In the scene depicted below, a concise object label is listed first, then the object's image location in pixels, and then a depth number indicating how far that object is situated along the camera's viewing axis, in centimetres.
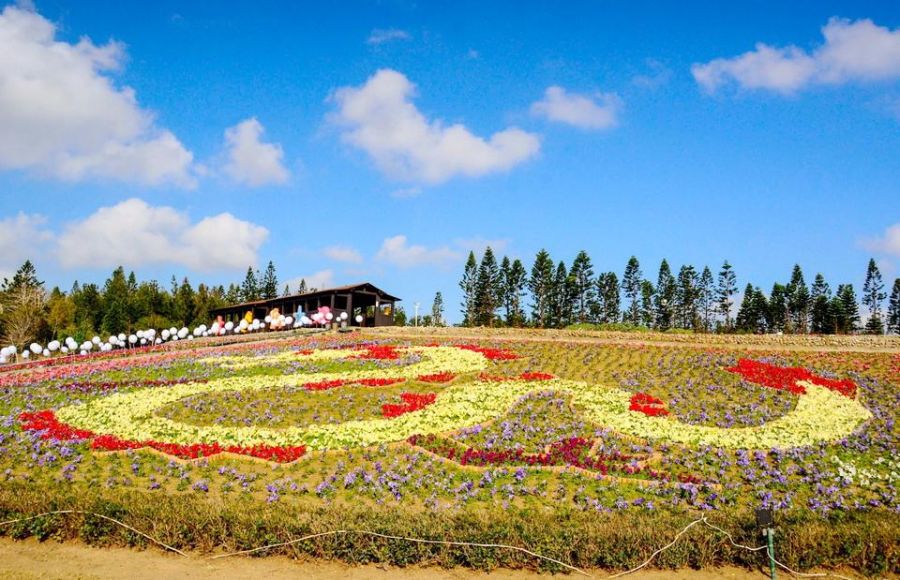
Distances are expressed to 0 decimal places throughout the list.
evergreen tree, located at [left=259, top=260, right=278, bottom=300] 10675
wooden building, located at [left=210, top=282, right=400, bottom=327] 4869
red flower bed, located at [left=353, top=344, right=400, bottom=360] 2560
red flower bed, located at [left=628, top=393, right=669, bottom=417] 1633
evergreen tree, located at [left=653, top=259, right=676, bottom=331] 9656
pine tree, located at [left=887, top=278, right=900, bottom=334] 9619
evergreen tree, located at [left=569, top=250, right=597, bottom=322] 9019
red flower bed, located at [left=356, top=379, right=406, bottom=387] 1948
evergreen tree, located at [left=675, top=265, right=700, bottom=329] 9888
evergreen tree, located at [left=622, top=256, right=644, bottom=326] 9456
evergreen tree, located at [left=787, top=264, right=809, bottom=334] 9762
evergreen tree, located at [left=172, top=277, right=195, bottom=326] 8875
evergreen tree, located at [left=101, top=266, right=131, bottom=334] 8119
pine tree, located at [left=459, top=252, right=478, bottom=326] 9156
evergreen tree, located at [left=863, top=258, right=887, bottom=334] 9944
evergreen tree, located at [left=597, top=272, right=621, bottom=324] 9562
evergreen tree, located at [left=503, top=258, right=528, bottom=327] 9031
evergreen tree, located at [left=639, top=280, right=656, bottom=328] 9856
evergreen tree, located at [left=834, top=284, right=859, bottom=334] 9369
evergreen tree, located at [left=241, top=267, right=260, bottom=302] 10688
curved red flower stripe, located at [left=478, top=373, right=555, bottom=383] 2072
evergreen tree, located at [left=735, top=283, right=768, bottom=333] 10162
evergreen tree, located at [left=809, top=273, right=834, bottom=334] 9588
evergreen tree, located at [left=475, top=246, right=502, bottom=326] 9006
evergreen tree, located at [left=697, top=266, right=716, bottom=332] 10262
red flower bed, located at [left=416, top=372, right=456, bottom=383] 2056
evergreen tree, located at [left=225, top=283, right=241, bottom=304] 10824
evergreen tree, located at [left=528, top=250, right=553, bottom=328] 8688
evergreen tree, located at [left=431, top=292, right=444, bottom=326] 13425
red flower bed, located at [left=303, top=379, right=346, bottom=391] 1933
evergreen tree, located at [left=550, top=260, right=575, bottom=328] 8881
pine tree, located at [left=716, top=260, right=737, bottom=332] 10172
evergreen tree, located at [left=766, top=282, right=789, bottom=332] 10039
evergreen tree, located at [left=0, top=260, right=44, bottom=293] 8474
